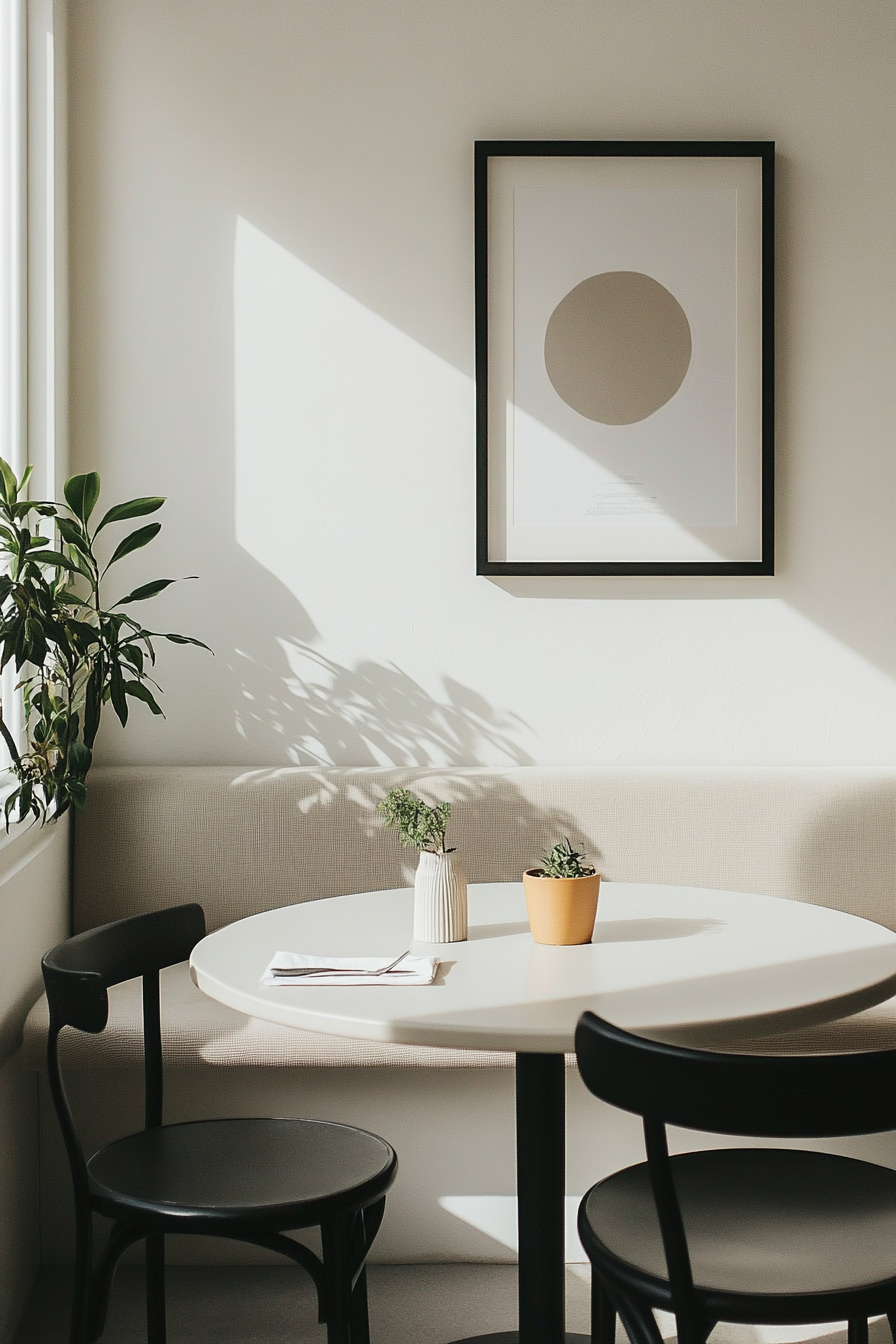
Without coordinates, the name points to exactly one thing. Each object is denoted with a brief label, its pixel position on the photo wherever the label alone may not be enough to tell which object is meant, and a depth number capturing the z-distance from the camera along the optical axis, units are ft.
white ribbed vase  5.82
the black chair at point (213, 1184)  5.17
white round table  4.58
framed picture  9.48
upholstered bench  8.98
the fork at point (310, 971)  5.18
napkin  5.08
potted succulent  5.67
